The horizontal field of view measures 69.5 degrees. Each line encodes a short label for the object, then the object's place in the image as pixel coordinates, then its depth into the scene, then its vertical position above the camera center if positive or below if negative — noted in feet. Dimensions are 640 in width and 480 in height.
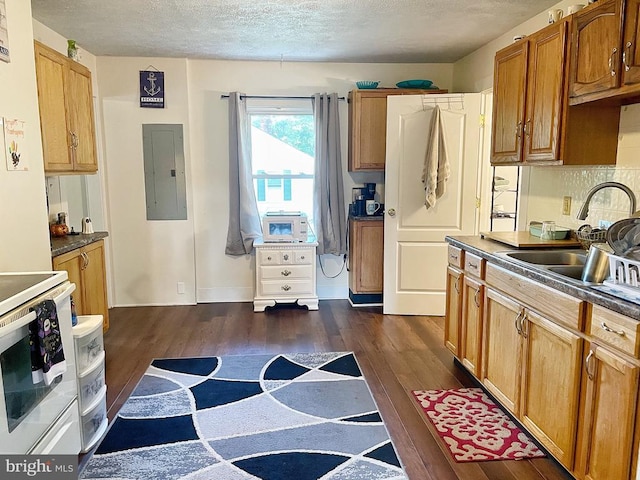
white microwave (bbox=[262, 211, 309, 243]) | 14.80 -1.48
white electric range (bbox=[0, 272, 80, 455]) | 4.62 -2.20
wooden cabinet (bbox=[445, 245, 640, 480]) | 5.31 -2.63
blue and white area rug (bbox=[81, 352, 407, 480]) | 6.95 -4.28
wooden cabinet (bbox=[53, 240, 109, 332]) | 10.04 -2.21
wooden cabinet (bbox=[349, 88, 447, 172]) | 14.64 +1.77
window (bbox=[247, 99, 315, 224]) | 15.67 +0.88
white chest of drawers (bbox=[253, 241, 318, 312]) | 14.80 -2.93
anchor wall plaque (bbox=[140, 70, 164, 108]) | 14.71 +2.98
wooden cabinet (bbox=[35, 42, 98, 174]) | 9.53 +1.55
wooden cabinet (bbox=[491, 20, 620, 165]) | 8.10 +1.23
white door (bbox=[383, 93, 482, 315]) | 13.33 -0.56
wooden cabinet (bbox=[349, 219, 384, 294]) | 15.05 -2.39
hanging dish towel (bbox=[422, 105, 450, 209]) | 13.17 +0.59
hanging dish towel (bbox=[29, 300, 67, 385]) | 5.12 -1.86
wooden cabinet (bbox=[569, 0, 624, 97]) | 6.86 +2.09
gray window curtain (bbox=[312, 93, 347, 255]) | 15.25 +0.03
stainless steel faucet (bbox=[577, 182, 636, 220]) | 7.43 -0.22
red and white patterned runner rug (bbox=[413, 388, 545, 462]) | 7.39 -4.28
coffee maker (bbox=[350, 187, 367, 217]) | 15.40 -0.77
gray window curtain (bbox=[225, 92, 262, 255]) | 15.01 -0.21
